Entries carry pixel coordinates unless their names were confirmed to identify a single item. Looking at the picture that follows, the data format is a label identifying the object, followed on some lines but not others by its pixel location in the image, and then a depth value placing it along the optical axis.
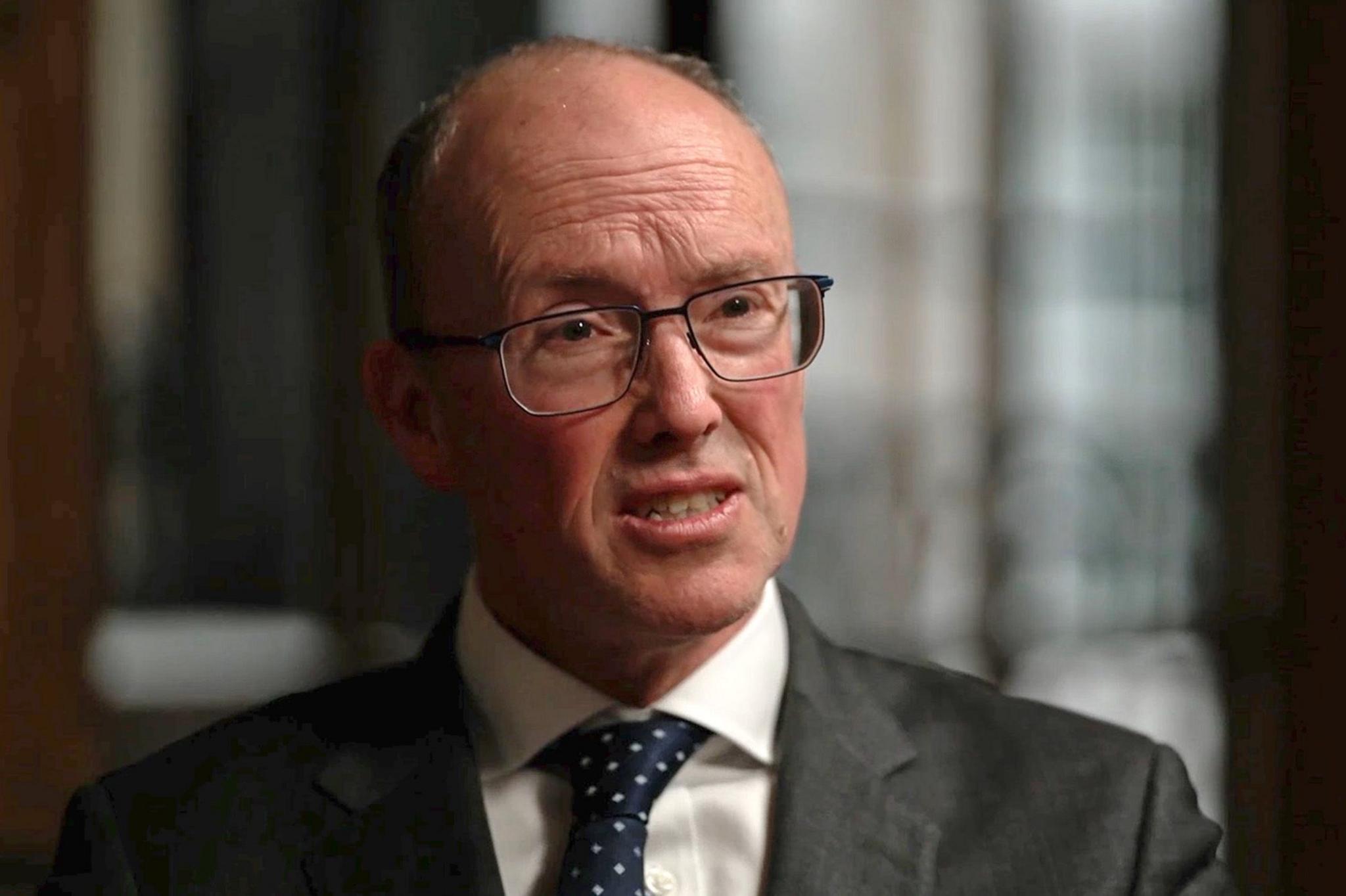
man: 3.10
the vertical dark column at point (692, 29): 5.81
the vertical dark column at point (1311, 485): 4.24
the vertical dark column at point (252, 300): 5.48
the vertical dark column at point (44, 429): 5.11
